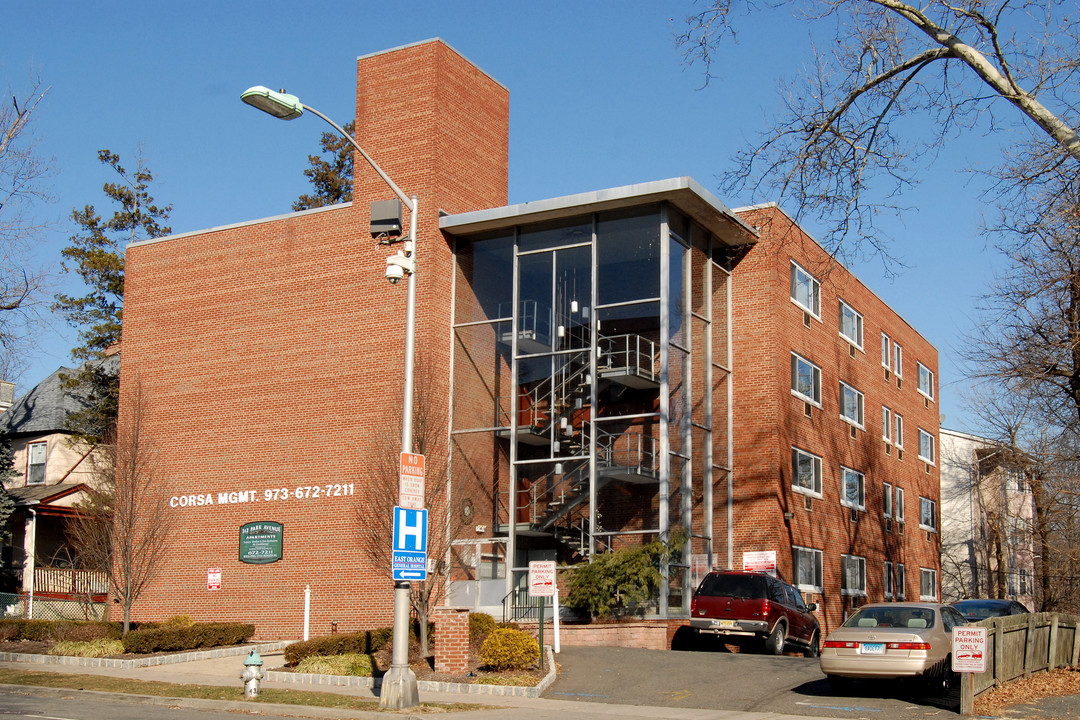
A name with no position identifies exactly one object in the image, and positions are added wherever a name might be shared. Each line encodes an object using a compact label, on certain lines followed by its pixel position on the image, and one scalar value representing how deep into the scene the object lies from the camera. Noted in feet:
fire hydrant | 57.52
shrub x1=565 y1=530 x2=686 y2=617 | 82.89
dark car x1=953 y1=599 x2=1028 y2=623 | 86.44
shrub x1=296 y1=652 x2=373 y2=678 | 65.98
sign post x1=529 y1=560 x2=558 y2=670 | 65.94
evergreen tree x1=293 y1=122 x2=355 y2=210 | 173.78
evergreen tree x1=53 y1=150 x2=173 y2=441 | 141.38
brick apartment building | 91.56
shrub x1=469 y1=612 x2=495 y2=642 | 73.05
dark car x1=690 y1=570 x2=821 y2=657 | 74.90
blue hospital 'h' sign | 50.80
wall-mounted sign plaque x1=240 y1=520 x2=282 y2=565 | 97.19
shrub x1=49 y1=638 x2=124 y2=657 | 77.56
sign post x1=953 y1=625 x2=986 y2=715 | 48.19
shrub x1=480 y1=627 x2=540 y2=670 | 62.23
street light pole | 50.37
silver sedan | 51.96
